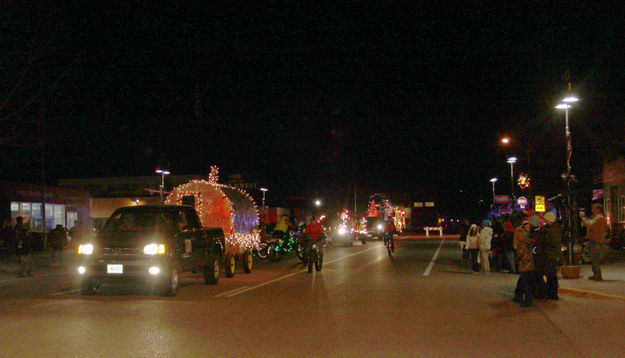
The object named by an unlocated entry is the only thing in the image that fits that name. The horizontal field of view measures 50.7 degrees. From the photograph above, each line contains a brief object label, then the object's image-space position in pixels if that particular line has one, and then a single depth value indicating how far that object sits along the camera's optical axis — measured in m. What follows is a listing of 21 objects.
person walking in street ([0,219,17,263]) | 27.58
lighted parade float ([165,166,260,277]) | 21.25
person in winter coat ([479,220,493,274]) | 21.23
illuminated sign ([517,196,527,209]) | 36.97
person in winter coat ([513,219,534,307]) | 12.75
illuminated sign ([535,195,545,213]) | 36.81
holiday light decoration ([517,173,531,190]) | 40.34
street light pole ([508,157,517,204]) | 44.77
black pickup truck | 13.75
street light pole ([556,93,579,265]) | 19.29
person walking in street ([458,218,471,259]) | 23.73
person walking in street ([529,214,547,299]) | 13.16
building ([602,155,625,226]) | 33.53
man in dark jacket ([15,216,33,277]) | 20.75
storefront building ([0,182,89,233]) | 40.72
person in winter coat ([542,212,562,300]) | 13.27
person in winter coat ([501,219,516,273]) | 20.80
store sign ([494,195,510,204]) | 56.68
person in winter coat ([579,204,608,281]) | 16.83
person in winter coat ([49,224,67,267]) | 29.86
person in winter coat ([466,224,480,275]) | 21.23
